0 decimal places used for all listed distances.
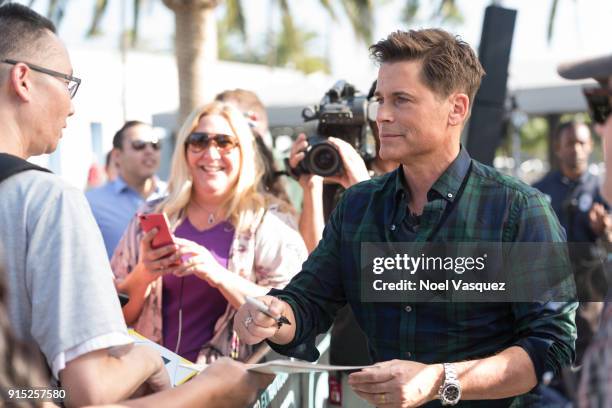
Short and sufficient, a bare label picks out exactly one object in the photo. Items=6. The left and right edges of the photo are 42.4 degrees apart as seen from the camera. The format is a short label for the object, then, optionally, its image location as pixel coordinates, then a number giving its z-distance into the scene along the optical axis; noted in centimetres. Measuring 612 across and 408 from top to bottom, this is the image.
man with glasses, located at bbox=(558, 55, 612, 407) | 137
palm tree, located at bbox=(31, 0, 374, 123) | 949
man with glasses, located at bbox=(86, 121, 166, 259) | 600
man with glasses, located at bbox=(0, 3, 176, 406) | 176
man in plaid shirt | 223
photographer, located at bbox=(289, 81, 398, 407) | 343
